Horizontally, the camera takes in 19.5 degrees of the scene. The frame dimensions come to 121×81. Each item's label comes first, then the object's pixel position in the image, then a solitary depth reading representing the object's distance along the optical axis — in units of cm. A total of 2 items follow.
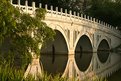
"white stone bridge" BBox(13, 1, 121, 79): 3694
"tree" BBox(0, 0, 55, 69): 1962
